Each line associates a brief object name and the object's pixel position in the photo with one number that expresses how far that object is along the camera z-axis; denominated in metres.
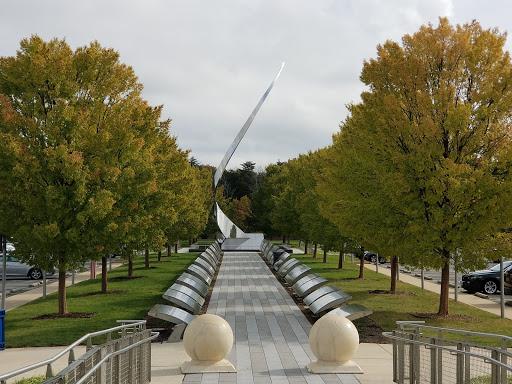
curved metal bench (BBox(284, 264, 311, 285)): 22.14
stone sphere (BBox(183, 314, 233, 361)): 11.05
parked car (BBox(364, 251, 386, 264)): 47.56
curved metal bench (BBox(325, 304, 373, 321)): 13.91
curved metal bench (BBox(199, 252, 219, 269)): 30.42
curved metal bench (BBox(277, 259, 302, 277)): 25.80
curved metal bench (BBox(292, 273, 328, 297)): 18.92
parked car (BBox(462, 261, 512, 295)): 25.75
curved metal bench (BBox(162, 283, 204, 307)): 16.25
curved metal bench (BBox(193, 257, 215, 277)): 26.17
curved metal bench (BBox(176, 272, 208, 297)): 18.28
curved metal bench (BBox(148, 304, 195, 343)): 13.52
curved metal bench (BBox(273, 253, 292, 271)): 30.59
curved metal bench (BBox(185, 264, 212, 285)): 21.90
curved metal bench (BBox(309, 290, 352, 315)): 15.53
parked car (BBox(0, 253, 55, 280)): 32.41
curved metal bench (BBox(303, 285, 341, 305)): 16.80
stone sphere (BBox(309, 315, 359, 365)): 11.02
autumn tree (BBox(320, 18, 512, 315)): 16.34
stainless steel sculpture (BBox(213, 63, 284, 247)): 45.70
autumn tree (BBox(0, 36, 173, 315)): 16.75
